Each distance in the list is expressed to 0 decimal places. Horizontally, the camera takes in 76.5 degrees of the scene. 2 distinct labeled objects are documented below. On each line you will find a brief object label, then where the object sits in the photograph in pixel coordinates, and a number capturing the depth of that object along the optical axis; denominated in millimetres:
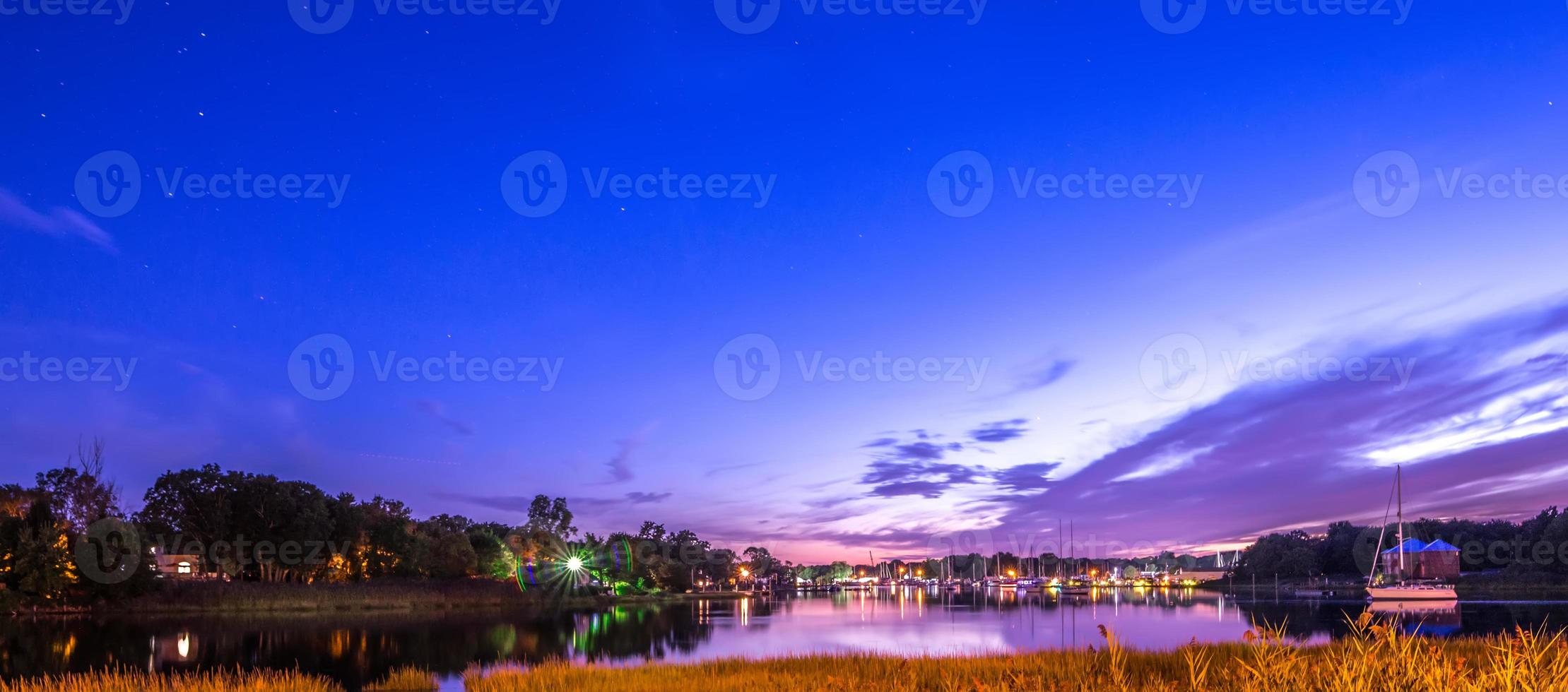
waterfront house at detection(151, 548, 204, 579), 90312
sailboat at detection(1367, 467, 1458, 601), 103750
